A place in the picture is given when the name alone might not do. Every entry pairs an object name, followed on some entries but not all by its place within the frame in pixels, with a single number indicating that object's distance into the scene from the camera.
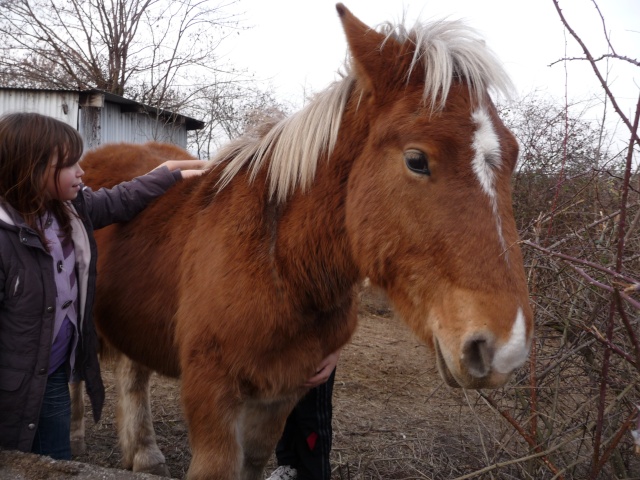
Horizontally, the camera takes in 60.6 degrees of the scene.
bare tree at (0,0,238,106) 15.84
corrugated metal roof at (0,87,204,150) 12.52
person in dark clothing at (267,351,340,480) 3.38
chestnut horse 1.82
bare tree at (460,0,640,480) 2.25
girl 2.35
